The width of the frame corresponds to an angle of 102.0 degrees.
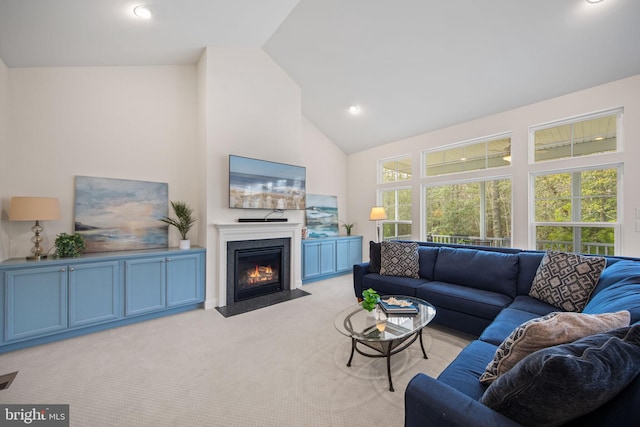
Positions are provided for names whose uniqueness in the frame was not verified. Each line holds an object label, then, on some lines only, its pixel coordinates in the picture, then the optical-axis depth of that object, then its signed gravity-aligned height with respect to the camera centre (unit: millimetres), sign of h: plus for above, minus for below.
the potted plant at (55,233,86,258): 2734 -338
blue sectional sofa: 904 -727
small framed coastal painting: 5336 -31
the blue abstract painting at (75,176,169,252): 3121 +9
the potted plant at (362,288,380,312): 2217 -736
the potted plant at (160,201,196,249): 3492 -97
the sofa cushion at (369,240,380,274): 3615 -623
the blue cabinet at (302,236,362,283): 4723 -819
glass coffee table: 1924 -902
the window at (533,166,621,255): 3152 +71
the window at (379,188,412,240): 5254 +40
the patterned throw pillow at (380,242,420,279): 3418 -601
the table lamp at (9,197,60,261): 2523 +21
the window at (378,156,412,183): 5215 +955
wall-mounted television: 3723 +465
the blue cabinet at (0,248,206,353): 2404 -838
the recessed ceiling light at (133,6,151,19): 2504 +1994
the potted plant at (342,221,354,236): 5863 -260
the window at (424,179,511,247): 4020 +38
